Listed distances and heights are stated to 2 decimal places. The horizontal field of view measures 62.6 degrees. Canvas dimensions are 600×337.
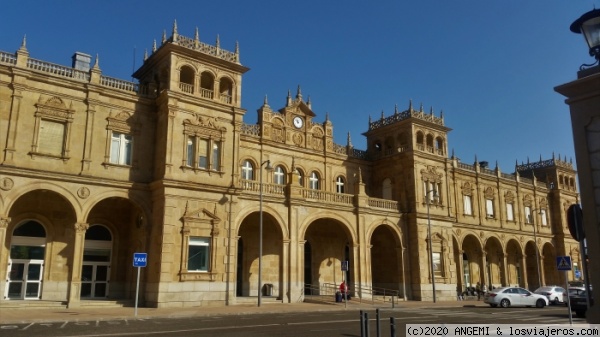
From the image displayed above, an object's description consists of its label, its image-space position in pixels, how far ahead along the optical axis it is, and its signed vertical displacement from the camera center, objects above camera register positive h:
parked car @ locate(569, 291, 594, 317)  23.52 -1.31
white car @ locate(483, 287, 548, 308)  31.44 -1.35
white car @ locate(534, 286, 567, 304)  34.19 -1.13
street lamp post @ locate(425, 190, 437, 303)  35.53 +1.66
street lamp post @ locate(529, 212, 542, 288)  48.48 +3.14
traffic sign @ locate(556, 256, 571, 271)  15.59 +0.45
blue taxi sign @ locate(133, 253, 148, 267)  21.41 +0.73
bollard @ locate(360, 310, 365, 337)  9.42 -0.90
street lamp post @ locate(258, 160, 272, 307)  26.66 +1.00
